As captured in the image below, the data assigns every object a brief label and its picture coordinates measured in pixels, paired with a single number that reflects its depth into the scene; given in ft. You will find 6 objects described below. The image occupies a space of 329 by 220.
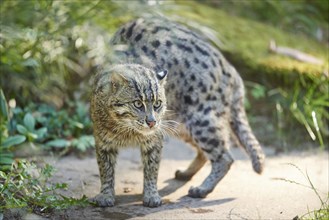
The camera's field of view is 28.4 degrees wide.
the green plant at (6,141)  19.92
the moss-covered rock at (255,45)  28.22
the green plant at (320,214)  15.35
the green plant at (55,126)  23.13
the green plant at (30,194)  16.10
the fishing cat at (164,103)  17.57
